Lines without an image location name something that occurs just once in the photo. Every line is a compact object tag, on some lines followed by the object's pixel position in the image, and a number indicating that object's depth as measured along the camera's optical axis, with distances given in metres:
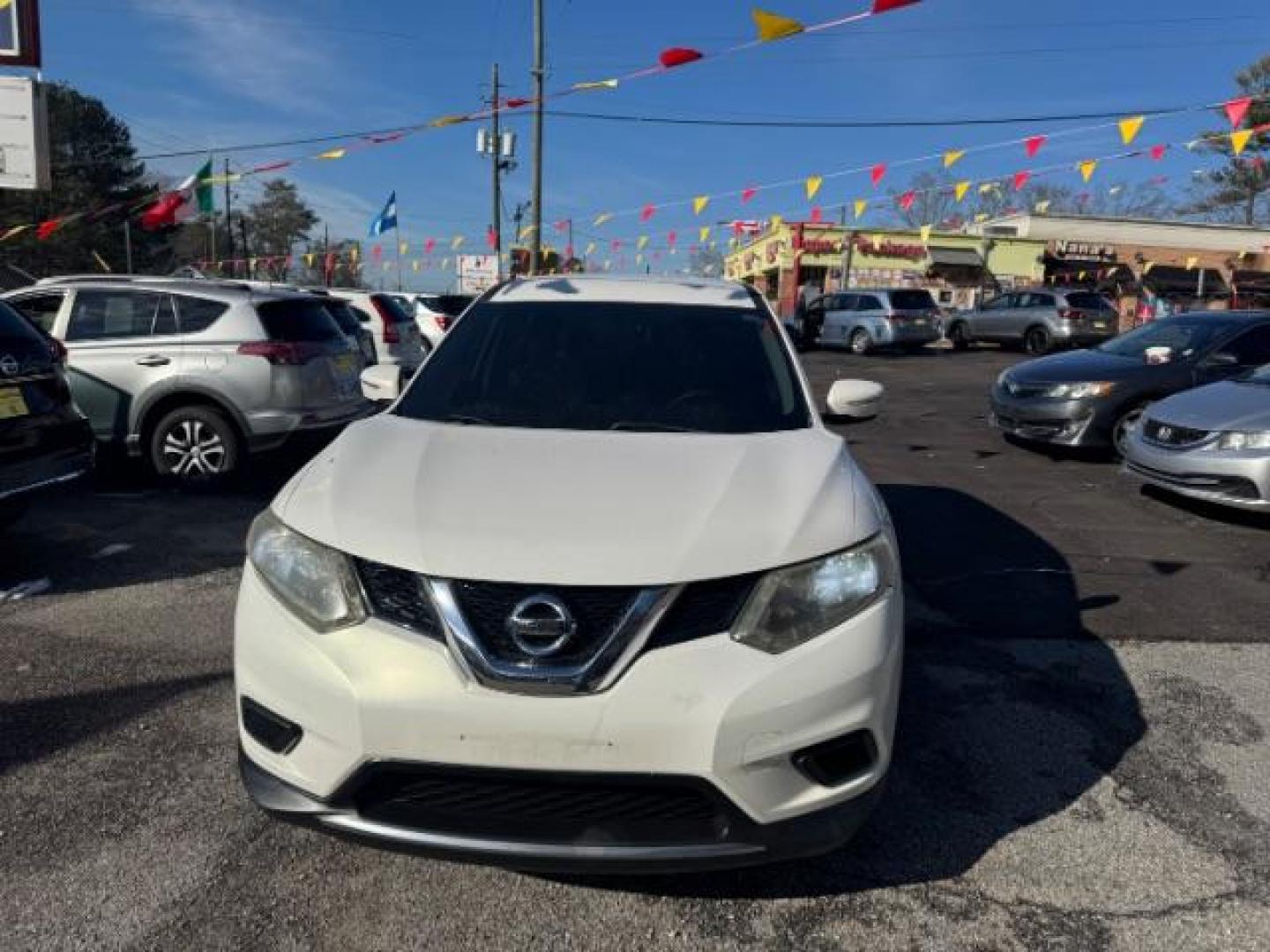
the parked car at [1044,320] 24.28
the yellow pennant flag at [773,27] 10.27
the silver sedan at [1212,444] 6.57
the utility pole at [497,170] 33.66
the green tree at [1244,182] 42.28
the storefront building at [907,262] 41.94
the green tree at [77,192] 45.66
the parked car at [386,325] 13.35
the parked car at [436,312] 17.45
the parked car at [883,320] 24.91
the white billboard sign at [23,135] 10.45
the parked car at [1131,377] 9.13
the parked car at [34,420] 4.95
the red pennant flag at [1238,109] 13.37
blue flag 29.80
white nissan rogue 2.11
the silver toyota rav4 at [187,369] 7.19
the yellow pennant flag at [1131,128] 14.14
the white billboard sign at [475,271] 33.66
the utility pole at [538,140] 26.61
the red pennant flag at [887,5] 9.36
